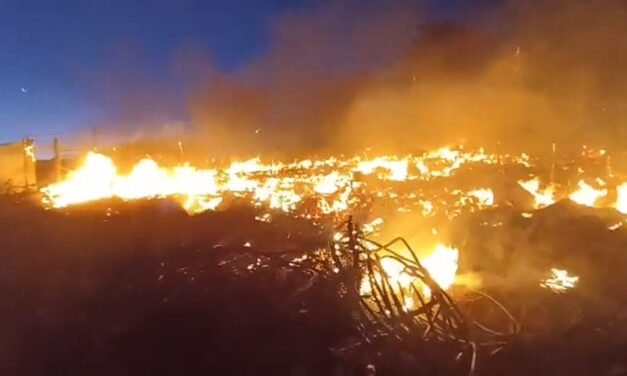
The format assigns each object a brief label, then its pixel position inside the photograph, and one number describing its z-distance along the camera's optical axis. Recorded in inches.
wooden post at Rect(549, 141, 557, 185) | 874.5
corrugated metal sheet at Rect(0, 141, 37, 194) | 831.1
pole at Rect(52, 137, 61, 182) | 855.7
